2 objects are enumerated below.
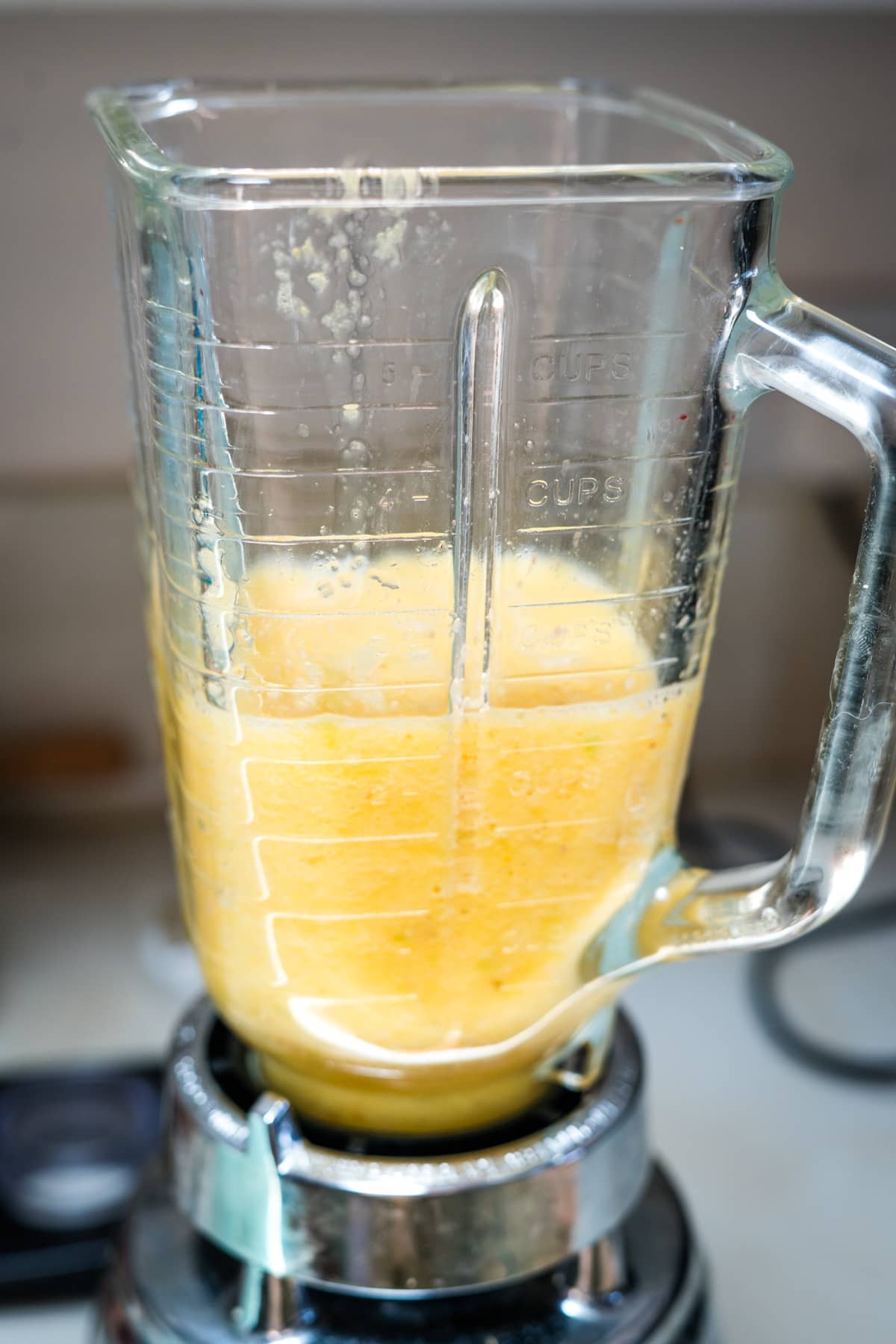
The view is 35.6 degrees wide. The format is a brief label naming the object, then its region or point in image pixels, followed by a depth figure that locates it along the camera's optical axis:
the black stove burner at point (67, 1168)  0.51
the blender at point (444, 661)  0.30
